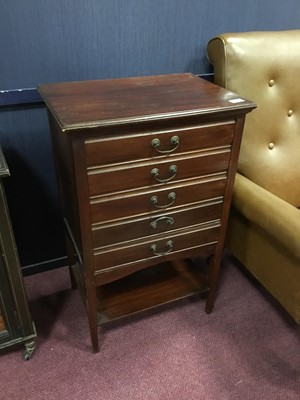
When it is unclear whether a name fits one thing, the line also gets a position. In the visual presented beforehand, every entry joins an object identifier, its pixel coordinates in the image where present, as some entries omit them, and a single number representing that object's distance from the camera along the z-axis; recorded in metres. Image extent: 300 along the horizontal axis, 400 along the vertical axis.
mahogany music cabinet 0.89
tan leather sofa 1.18
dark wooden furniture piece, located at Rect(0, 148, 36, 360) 0.98
